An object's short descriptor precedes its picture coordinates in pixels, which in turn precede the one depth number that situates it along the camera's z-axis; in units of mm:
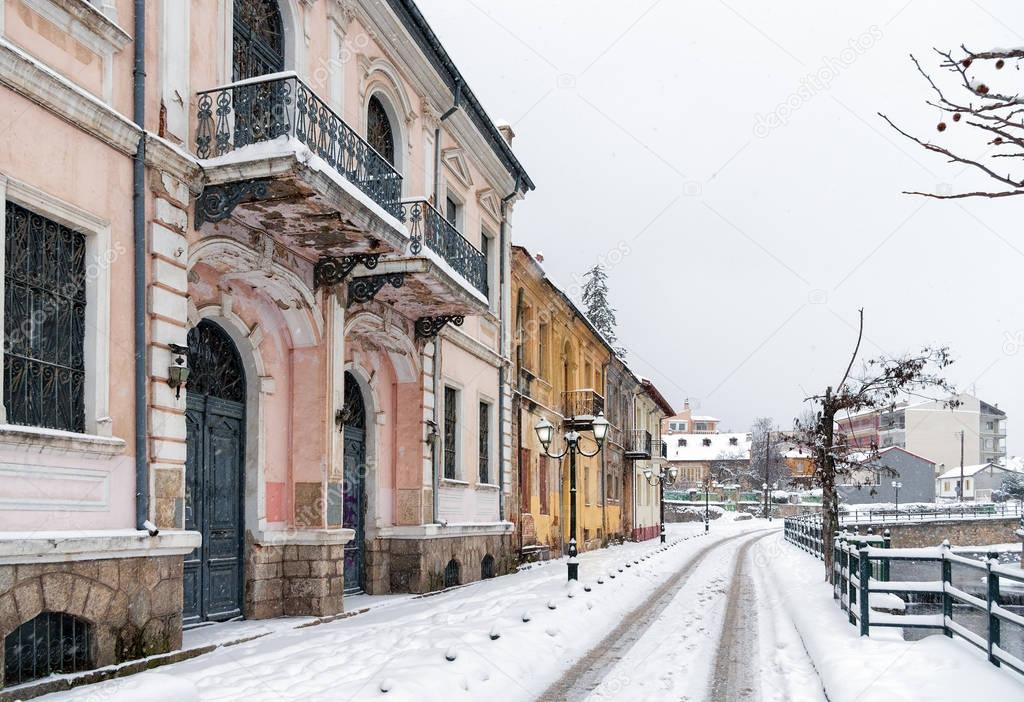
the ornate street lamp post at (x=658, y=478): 44250
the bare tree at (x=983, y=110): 3238
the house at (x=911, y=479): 82125
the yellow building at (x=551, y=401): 22906
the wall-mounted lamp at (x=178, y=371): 8508
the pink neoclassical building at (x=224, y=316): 7203
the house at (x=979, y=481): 93562
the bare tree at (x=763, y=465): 94062
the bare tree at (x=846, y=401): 17062
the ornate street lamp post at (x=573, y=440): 15555
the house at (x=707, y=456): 105625
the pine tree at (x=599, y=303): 65562
